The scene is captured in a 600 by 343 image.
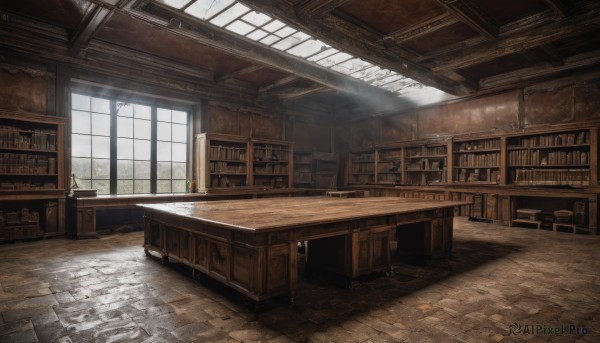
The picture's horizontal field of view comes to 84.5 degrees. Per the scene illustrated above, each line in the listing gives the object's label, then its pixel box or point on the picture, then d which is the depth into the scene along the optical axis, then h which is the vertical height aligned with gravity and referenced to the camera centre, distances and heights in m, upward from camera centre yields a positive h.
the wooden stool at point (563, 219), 6.26 -0.94
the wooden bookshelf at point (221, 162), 7.53 +0.11
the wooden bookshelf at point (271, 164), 8.62 +0.09
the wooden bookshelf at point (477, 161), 7.48 +0.19
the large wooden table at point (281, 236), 2.61 -0.66
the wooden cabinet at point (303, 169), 10.07 -0.05
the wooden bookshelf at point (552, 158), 6.25 +0.24
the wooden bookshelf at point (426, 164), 8.52 +0.12
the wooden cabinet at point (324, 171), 10.37 -0.11
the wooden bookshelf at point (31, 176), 5.17 -0.20
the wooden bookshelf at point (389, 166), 9.43 +0.07
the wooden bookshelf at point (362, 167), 10.12 +0.03
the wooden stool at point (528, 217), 6.65 -0.97
